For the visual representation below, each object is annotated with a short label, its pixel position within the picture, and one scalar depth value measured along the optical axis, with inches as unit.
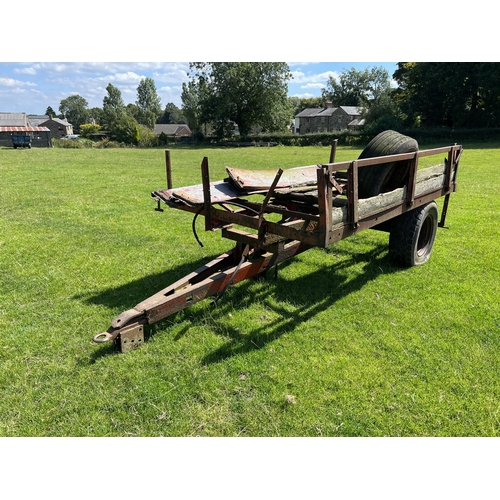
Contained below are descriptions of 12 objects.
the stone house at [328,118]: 2861.7
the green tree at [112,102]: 3511.3
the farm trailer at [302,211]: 133.4
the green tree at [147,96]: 3796.8
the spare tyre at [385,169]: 173.8
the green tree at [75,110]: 4766.2
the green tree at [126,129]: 2077.9
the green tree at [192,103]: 2029.7
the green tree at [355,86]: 3100.4
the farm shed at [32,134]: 1843.3
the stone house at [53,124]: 3321.9
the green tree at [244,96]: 1872.5
